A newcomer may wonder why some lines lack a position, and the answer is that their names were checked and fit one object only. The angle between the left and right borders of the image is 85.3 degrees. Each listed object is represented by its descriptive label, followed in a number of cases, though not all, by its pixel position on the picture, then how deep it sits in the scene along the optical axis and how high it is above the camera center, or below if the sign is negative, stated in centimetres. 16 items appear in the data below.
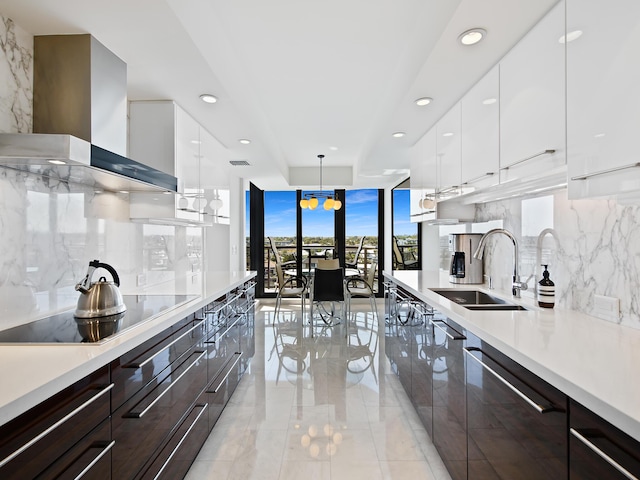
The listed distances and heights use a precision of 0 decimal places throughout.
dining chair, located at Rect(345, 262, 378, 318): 509 -67
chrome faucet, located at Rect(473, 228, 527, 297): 210 -23
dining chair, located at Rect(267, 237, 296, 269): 555 -30
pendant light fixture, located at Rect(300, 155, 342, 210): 565 +67
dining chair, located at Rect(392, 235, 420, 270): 621 -30
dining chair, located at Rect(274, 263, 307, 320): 527 -71
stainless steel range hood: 124 +34
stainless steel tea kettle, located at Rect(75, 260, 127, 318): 158 -26
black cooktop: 125 -34
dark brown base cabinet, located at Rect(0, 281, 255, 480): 87 -58
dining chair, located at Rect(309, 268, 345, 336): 484 -56
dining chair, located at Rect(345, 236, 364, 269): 684 -24
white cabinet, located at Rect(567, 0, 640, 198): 102 +48
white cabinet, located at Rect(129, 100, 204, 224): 246 +70
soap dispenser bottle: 176 -24
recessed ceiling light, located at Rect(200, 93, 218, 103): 240 +103
